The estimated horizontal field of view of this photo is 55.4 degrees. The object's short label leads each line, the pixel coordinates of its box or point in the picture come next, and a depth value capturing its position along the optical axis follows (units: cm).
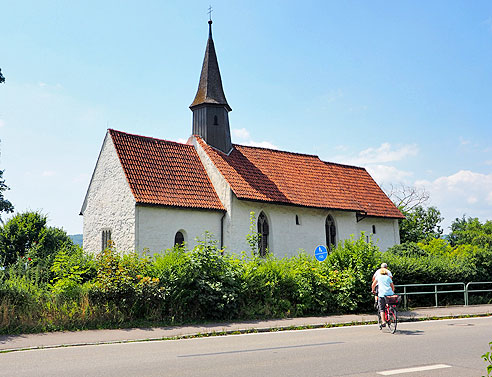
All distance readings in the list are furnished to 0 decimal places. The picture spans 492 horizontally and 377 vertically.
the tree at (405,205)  5142
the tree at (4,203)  2969
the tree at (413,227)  4488
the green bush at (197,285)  1405
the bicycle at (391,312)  1272
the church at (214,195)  2359
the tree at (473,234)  7662
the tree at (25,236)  2836
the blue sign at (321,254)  1902
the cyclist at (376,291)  1354
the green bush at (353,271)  1662
